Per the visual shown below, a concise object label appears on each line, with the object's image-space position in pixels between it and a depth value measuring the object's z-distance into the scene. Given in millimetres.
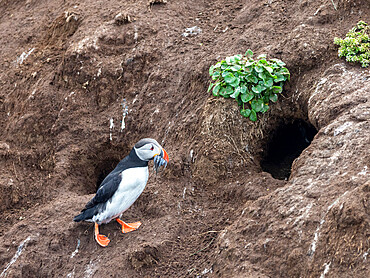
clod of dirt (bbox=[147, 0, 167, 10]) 16609
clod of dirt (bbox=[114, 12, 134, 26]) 15984
